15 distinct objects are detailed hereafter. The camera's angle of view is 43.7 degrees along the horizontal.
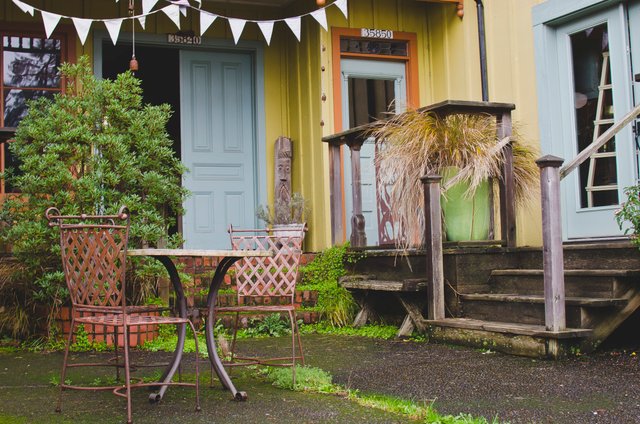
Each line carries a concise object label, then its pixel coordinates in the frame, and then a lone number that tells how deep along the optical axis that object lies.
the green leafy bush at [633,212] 5.02
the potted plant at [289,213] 8.48
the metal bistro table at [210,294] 3.60
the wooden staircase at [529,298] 4.89
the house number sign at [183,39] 8.66
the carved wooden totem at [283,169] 8.77
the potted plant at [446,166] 5.99
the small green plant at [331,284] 6.91
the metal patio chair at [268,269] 4.55
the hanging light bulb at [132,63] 6.75
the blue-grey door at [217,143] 8.75
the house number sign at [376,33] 8.79
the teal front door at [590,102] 6.75
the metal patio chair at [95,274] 3.49
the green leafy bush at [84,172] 5.84
